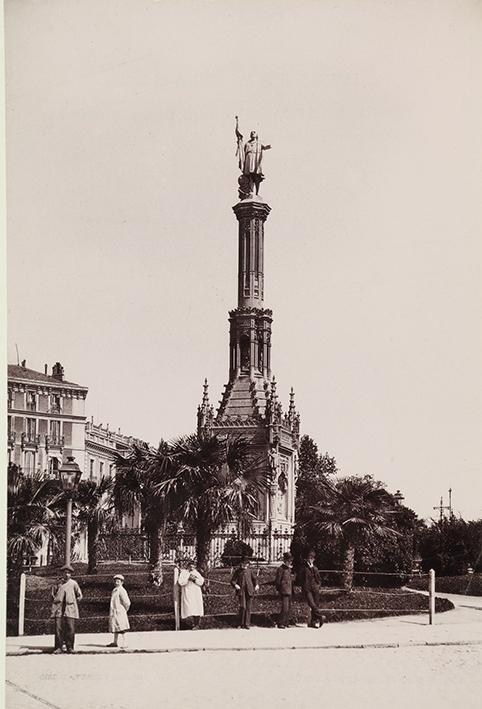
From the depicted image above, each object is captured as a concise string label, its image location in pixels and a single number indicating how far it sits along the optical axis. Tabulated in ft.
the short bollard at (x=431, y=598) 58.65
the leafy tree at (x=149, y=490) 57.93
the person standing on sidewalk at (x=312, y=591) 53.42
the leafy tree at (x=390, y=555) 63.87
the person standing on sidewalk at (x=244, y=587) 54.03
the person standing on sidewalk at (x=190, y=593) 54.24
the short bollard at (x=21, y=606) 49.06
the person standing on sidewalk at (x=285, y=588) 53.83
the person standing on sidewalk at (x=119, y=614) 47.55
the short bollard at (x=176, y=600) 54.03
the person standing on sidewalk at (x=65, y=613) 46.58
